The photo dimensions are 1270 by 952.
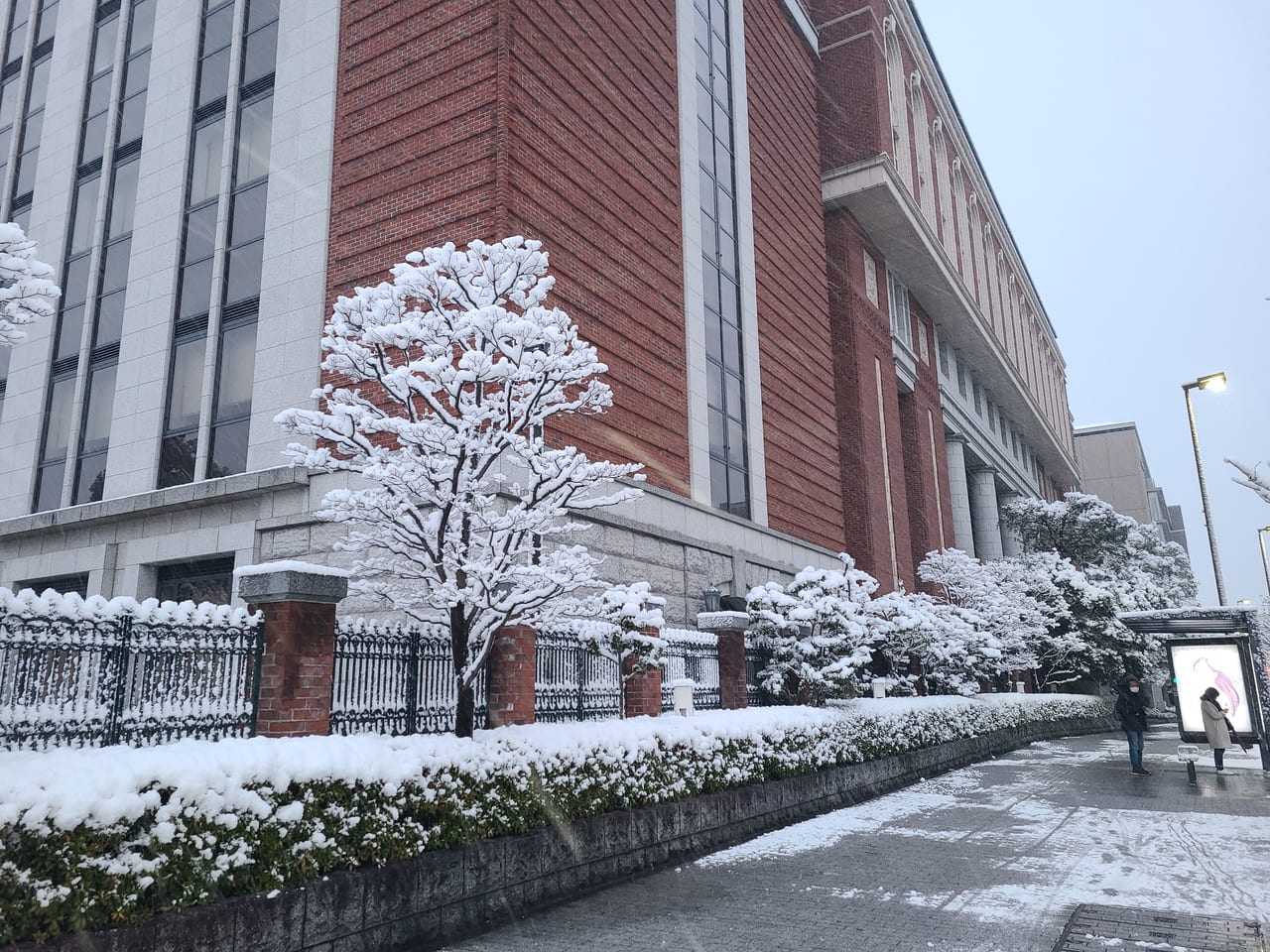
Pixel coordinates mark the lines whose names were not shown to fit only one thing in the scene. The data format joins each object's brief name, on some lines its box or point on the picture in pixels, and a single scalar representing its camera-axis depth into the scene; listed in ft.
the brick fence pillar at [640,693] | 37.32
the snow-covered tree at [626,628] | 33.94
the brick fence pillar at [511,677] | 30.01
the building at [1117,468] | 297.53
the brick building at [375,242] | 48.37
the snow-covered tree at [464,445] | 26.45
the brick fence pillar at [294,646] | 23.50
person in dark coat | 53.36
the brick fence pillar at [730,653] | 45.16
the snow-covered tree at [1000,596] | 92.99
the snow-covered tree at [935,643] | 60.85
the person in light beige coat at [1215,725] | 53.62
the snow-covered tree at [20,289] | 18.01
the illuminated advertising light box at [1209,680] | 58.75
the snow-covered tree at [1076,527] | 132.57
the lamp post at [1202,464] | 78.23
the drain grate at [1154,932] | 19.07
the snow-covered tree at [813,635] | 47.50
